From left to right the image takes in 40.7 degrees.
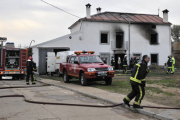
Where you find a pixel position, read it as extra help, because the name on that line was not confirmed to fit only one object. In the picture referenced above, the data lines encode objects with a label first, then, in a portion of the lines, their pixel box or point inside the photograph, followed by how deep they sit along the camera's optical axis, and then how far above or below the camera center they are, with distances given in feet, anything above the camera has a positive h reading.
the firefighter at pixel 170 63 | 71.55 -0.05
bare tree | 191.11 +24.25
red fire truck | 64.23 +0.54
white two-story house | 98.02 +10.75
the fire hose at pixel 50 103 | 25.42 -4.39
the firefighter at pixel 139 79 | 22.72 -1.51
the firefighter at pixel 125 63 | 75.51 -0.04
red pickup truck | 43.52 -1.04
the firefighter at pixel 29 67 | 49.17 -0.82
